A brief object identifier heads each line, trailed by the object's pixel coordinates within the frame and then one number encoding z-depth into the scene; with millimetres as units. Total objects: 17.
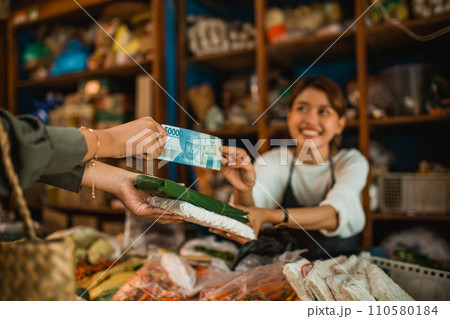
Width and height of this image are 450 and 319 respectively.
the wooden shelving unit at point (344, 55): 1862
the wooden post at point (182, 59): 2463
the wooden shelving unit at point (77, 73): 2408
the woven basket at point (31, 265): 530
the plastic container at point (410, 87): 1861
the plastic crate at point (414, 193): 1764
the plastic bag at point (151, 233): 1799
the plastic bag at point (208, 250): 1334
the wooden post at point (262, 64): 2137
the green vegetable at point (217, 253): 1331
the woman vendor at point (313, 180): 1279
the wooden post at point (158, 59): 2387
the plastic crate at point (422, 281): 1008
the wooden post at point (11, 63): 3080
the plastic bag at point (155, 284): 1054
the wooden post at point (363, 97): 1880
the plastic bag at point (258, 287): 986
